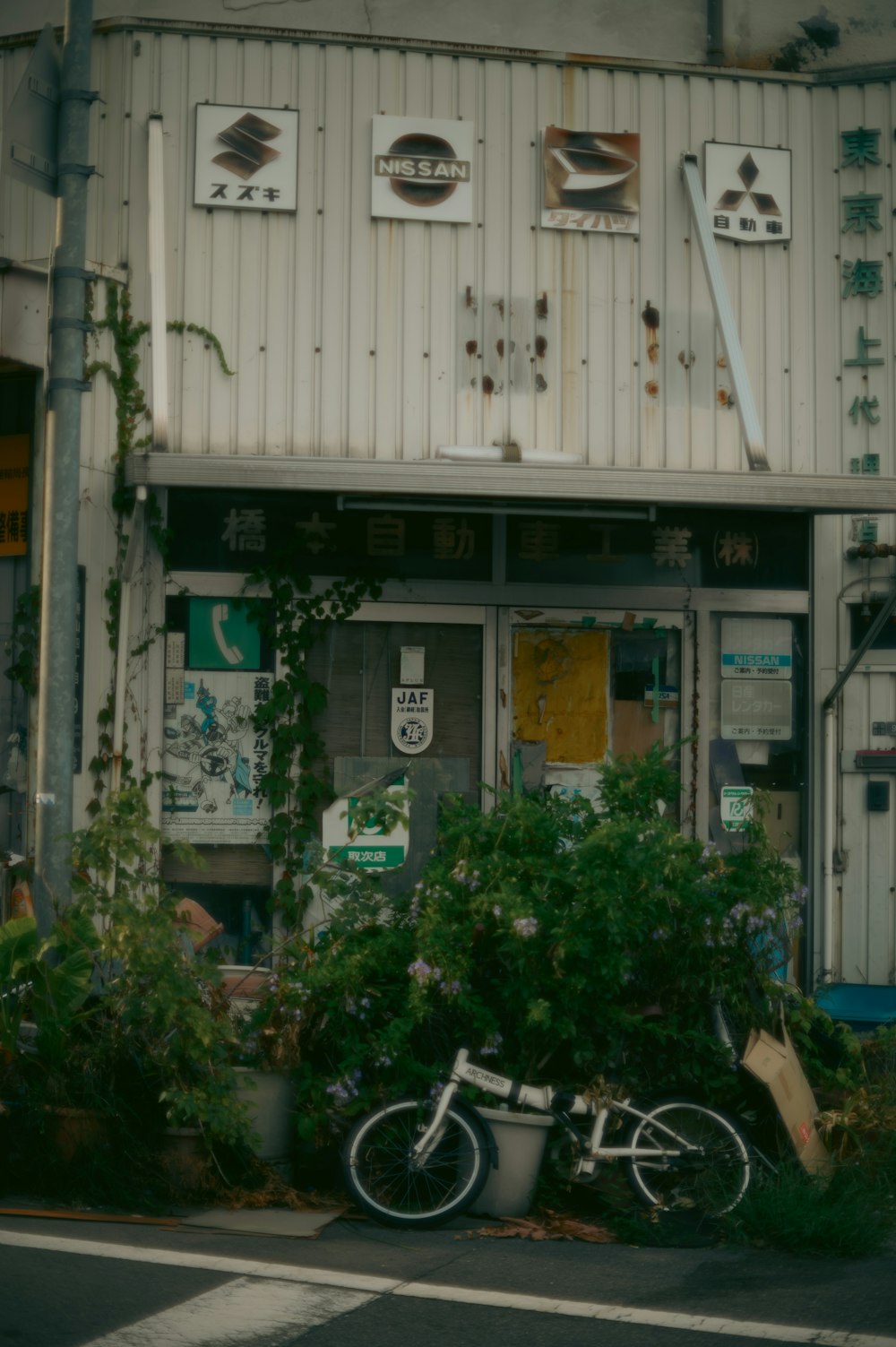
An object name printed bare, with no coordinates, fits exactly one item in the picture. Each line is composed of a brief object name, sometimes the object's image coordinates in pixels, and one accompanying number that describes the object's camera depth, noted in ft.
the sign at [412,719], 33.42
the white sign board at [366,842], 33.19
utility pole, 25.03
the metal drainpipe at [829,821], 33.76
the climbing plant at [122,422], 32.17
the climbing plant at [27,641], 32.30
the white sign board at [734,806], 34.24
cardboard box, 22.38
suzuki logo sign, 32.99
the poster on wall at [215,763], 32.78
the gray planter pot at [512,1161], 22.03
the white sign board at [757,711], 34.32
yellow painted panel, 33.91
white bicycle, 21.43
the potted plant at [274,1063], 23.11
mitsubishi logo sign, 34.32
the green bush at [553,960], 22.24
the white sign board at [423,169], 33.42
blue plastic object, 27.50
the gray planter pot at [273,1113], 23.07
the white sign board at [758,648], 34.45
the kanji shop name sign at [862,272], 34.32
